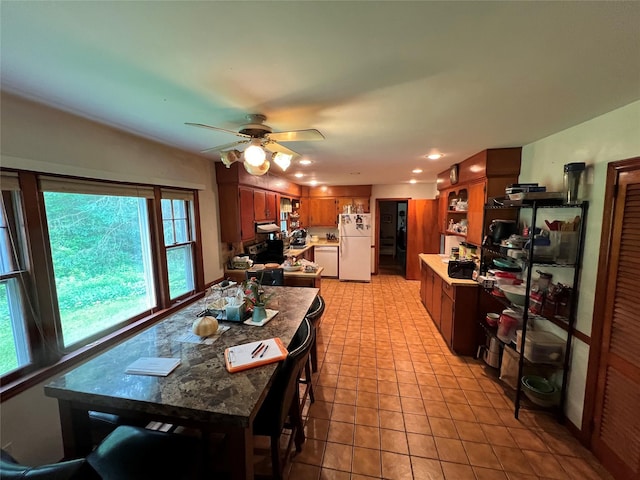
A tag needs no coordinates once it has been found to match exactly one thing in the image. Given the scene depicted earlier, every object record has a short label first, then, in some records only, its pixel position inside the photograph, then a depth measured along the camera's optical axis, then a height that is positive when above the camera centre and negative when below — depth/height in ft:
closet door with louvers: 4.91 -2.72
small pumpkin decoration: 5.51 -2.36
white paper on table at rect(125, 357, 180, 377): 4.29 -2.56
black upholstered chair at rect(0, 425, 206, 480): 3.56 -3.48
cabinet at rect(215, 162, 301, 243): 10.88 +0.72
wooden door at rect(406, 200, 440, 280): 19.02 -1.00
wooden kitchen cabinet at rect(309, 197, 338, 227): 21.26 +0.34
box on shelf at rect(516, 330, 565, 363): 6.61 -3.55
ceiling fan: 5.42 +1.69
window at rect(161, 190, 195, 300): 8.93 -0.83
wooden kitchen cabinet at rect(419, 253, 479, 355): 9.34 -3.76
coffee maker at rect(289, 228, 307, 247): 18.45 -1.63
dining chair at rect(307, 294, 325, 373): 5.85 -2.50
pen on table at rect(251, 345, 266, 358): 4.74 -2.55
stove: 13.82 -1.94
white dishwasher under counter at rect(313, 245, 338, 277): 20.06 -3.32
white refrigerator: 18.79 -2.26
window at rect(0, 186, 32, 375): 4.87 -1.30
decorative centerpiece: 6.27 -2.08
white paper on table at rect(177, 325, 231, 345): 5.38 -2.58
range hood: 13.19 -0.57
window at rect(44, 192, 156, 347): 5.83 -1.07
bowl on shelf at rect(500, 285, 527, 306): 7.10 -2.24
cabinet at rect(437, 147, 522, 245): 8.70 +1.21
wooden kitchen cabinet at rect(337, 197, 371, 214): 20.84 +1.06
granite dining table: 3.55 -2.61
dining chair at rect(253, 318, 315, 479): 4.51 -3.43
